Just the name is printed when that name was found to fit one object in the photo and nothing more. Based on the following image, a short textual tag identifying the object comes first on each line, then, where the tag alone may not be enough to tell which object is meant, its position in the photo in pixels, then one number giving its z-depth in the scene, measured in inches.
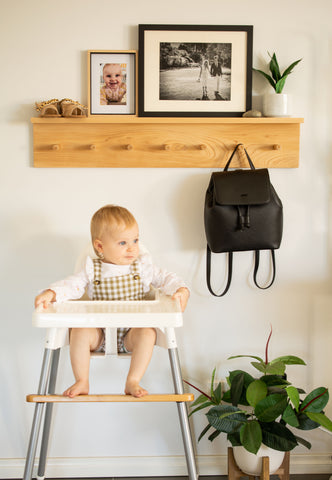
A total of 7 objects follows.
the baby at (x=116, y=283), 68.9
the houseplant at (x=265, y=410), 73.4
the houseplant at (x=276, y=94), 80.3
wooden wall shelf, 81.9
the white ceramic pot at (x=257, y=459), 76.9
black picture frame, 81.5
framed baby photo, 81.6
